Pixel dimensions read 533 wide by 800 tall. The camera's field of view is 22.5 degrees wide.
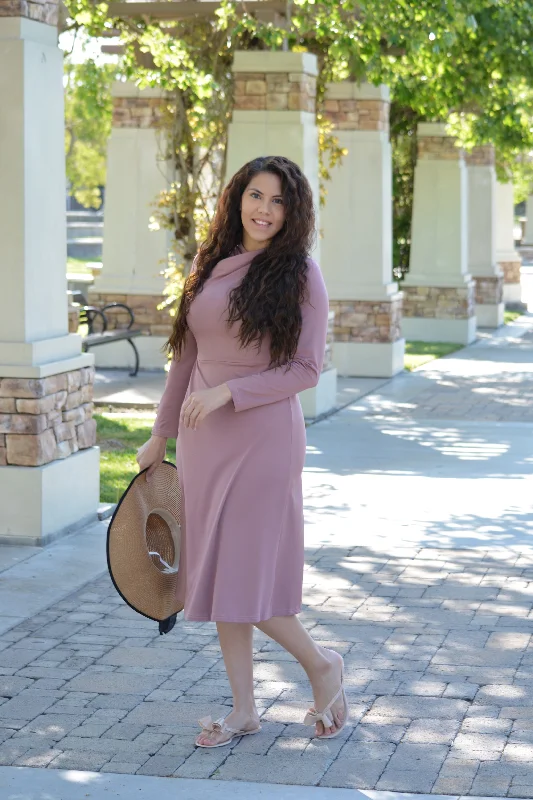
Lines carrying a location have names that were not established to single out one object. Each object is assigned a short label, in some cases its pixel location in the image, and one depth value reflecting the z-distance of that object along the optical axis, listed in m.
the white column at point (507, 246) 25.75
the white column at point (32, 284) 6.93
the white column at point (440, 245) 18.59
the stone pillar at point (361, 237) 14.28
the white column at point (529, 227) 49.25
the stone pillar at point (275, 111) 11.25
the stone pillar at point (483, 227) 21.41
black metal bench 13.06
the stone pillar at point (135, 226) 15.00
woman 4.17
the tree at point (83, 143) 28.65
